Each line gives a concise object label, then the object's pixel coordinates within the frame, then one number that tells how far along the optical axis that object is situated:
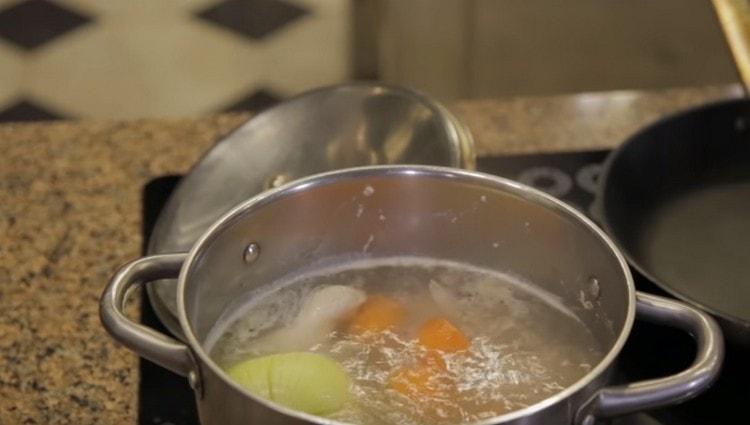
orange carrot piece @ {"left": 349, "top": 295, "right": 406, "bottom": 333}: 1.07
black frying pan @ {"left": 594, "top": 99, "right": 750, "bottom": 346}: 1.33
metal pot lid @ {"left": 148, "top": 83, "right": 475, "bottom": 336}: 1.33
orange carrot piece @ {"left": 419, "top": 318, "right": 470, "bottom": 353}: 1.05
